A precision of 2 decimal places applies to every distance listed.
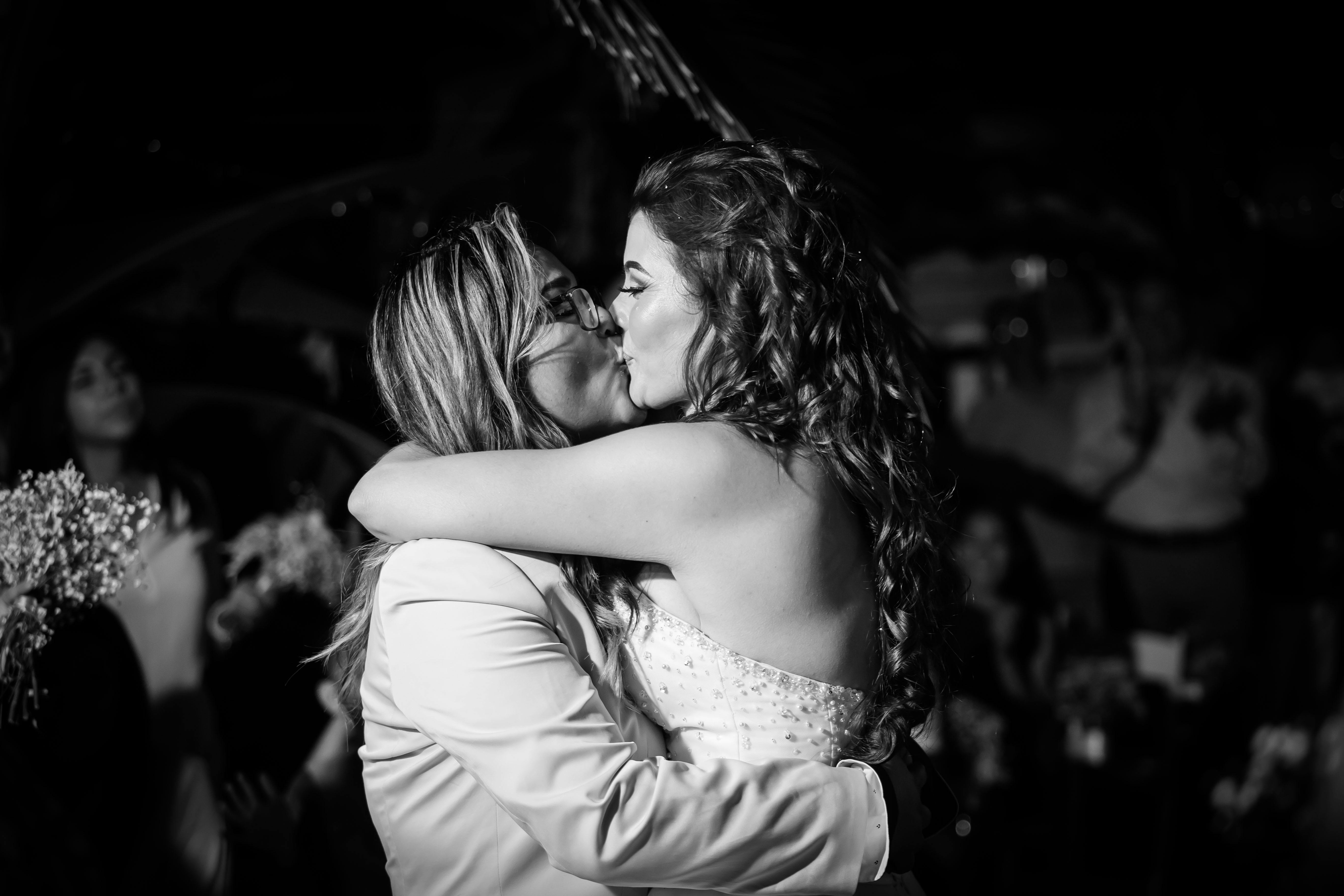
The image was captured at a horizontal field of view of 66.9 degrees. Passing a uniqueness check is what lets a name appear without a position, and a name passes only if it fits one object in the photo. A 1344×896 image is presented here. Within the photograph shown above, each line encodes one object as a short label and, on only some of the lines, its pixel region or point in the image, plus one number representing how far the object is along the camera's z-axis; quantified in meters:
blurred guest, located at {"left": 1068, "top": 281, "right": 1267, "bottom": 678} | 4.07
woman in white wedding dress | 1.40
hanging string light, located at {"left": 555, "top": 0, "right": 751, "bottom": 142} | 2.18
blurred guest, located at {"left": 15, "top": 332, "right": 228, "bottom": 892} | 2.24
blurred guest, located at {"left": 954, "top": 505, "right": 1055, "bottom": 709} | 4.00
